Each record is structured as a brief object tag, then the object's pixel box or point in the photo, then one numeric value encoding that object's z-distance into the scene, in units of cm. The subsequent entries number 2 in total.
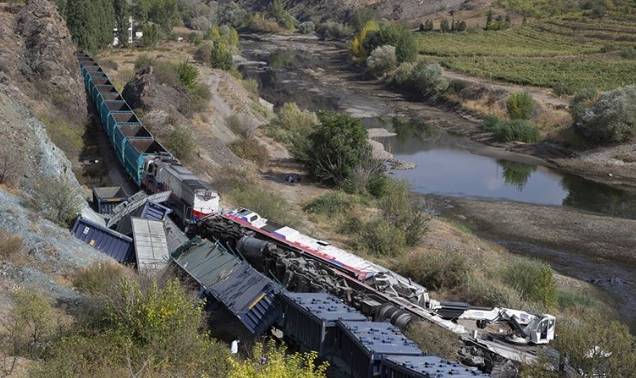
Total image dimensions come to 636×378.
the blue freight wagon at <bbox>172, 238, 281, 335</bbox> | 1853
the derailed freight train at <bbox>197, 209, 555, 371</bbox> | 1802
